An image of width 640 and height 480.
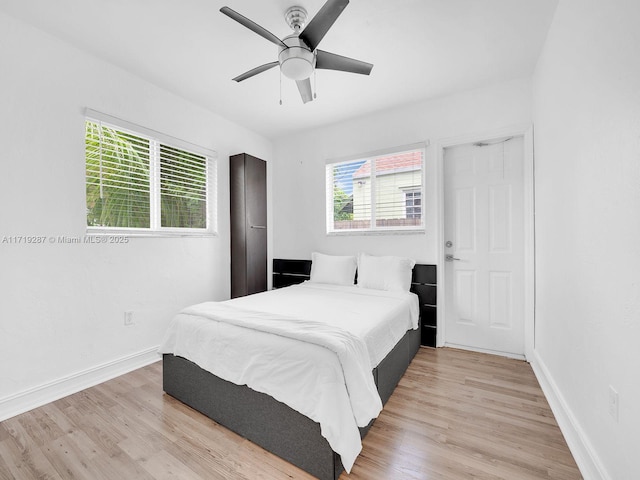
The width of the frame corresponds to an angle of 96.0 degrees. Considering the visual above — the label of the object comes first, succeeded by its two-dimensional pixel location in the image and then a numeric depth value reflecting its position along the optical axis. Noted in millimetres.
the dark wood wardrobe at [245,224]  3559
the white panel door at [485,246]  2795
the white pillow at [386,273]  2975
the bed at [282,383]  1365
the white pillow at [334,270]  3338
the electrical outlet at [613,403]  1144
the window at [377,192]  3248
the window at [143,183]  2461
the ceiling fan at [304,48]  1534
